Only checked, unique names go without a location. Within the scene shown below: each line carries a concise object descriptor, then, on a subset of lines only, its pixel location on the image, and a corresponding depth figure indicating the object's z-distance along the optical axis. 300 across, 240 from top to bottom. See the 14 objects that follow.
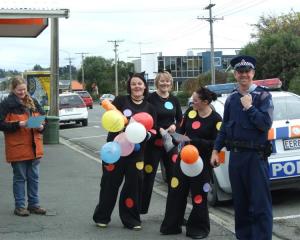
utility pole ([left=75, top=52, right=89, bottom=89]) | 110.04
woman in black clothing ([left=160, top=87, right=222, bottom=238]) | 6.12
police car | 7.21
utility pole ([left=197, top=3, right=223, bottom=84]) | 49.41
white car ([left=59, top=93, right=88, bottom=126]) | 25.48
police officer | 5.21
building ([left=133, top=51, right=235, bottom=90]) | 94.81
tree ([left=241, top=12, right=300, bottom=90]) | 37.50
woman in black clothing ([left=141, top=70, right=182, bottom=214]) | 6.63
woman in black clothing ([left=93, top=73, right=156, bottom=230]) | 6.41
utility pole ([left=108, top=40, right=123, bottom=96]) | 97.34
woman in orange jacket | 6.91
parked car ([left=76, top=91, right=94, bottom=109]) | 50.36
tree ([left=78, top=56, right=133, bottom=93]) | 109.62
